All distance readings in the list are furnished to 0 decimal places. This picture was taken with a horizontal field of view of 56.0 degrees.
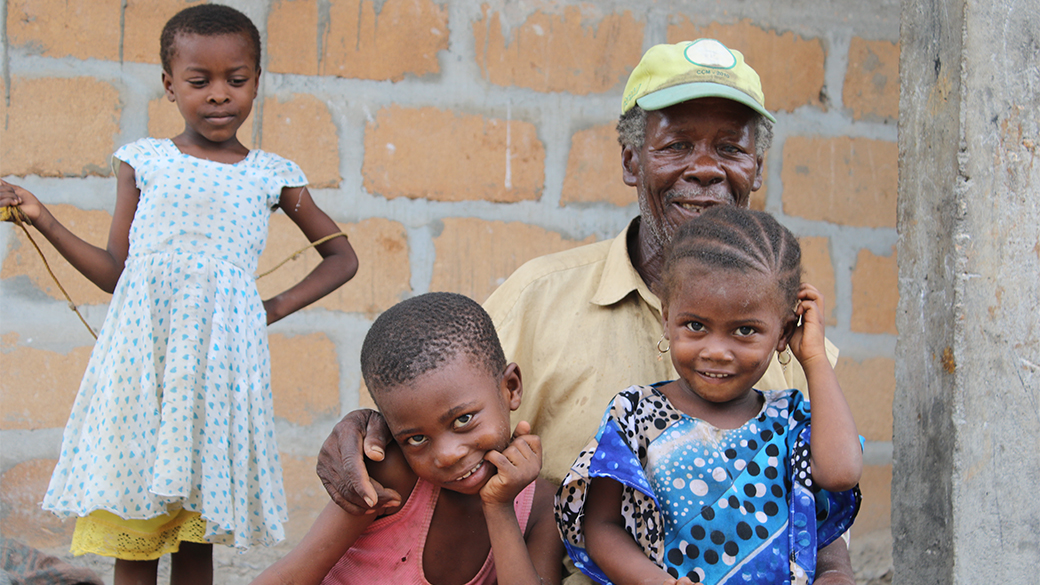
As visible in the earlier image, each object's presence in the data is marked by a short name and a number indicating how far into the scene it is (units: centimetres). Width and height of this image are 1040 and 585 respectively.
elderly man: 224
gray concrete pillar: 209
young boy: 183
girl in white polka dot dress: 245
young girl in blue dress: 178
